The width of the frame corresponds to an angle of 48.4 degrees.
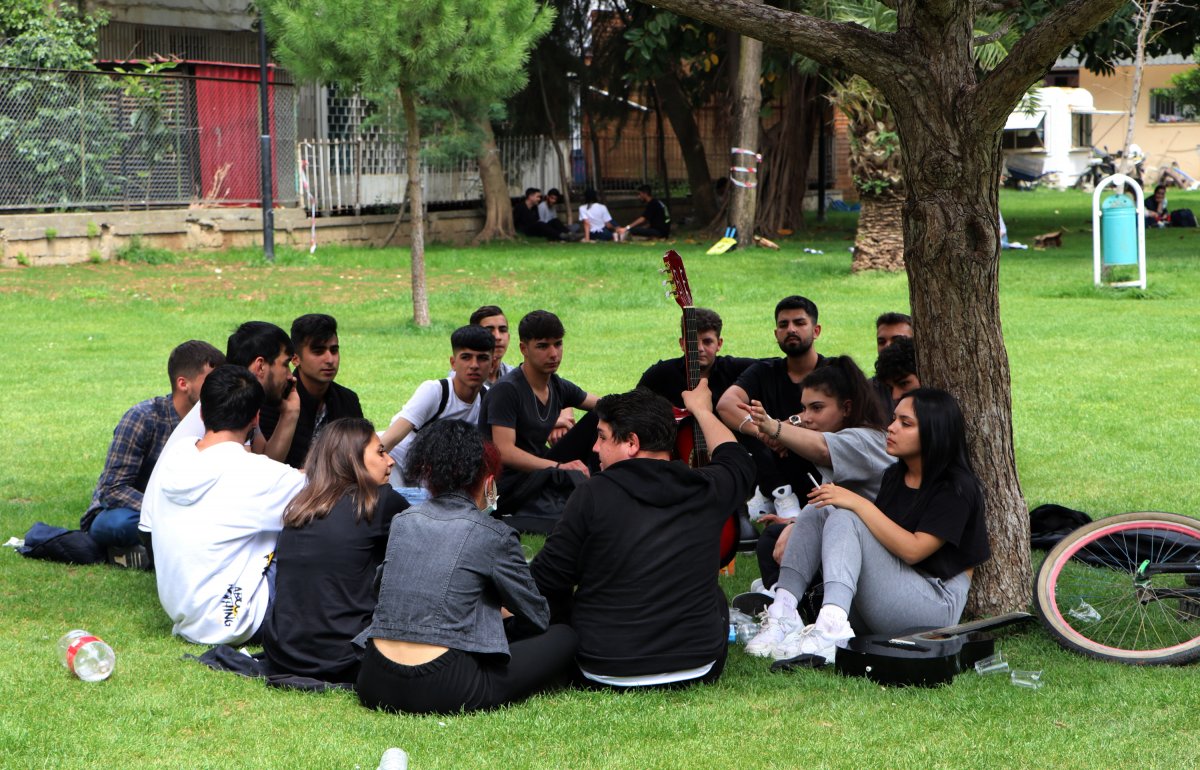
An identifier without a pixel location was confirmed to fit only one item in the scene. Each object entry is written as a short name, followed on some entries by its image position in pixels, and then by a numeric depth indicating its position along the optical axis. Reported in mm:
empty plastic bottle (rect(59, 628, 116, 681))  4918
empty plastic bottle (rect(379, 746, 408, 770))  3938
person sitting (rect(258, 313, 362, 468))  6727
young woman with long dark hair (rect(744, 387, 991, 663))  5074
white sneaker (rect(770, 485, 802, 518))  6707
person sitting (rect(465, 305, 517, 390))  7742
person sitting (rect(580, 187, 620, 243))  26859
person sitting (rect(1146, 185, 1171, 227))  28219
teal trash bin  15922
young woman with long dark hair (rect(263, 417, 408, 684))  4887
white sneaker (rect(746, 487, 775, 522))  7121
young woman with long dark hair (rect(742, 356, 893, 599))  5664
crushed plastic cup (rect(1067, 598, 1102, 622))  5445
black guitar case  4805
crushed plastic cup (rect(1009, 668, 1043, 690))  4824
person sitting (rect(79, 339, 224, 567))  6414
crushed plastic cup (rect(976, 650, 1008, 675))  4957
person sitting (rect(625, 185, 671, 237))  26938
